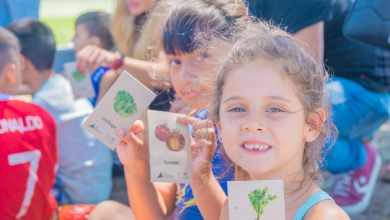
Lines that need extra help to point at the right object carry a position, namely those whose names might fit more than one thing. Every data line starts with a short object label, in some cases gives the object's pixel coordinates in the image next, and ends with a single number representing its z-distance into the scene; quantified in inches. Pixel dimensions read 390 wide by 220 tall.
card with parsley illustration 68.7
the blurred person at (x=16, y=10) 202.2
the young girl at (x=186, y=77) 91.6
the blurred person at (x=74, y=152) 152.7
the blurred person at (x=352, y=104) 144.9
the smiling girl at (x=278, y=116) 72.2
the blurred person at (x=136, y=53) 120.1
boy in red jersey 116.5
